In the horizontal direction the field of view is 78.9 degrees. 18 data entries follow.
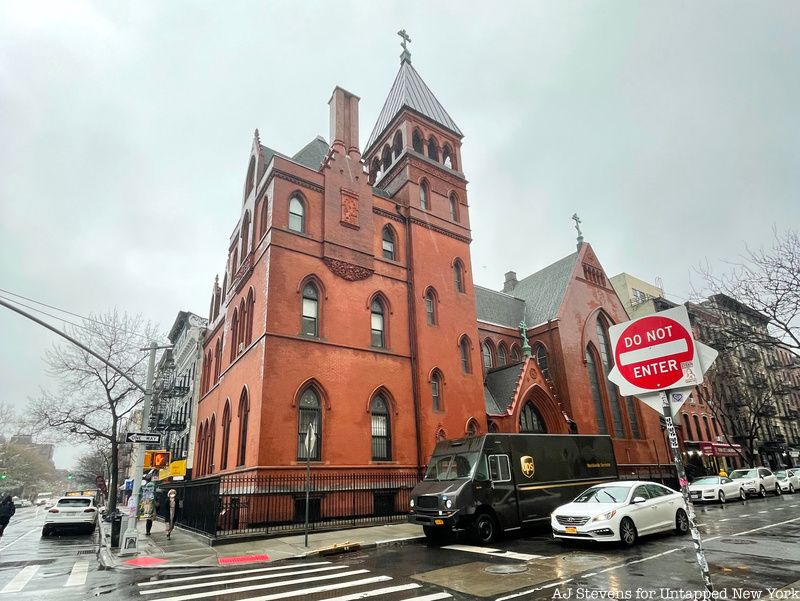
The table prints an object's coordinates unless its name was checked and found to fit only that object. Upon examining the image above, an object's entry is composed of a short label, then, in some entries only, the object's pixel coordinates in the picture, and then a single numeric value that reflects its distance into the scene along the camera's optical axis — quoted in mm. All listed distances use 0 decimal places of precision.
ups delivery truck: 13055
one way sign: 14267
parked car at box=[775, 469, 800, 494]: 29828
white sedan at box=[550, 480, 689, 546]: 11035
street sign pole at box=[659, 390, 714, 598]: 4984
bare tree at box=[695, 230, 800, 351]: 14844
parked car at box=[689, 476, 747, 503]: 23734
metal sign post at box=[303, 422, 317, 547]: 14328
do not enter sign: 5426
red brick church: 19703
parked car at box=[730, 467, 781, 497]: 26297
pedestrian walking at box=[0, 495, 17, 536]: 19016
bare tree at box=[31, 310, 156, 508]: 31875
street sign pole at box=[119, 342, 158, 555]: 13492
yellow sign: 33094
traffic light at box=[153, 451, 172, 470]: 19547
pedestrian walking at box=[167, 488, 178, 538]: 16923
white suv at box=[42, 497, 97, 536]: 21609
